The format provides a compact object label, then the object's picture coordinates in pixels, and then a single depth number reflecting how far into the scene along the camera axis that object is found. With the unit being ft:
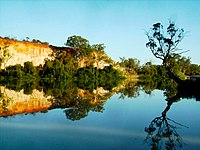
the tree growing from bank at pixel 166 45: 58.05
